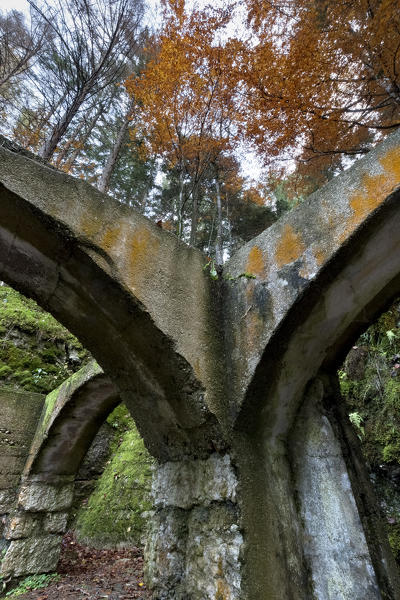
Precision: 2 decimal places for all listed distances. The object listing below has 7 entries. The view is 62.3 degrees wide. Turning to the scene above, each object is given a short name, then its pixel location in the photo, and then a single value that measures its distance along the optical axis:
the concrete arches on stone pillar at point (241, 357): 1.60
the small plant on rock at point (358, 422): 3.39
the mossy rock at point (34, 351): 6.76
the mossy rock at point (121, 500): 5.32
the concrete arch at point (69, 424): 4.48
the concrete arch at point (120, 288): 1.57
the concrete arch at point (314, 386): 1.61
